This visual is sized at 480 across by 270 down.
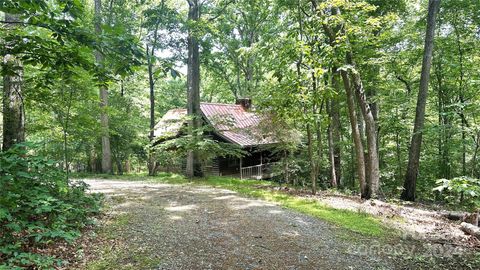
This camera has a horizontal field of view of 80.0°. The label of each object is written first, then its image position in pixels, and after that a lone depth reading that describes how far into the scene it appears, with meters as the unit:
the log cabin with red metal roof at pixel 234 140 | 13.58
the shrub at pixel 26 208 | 2.97
